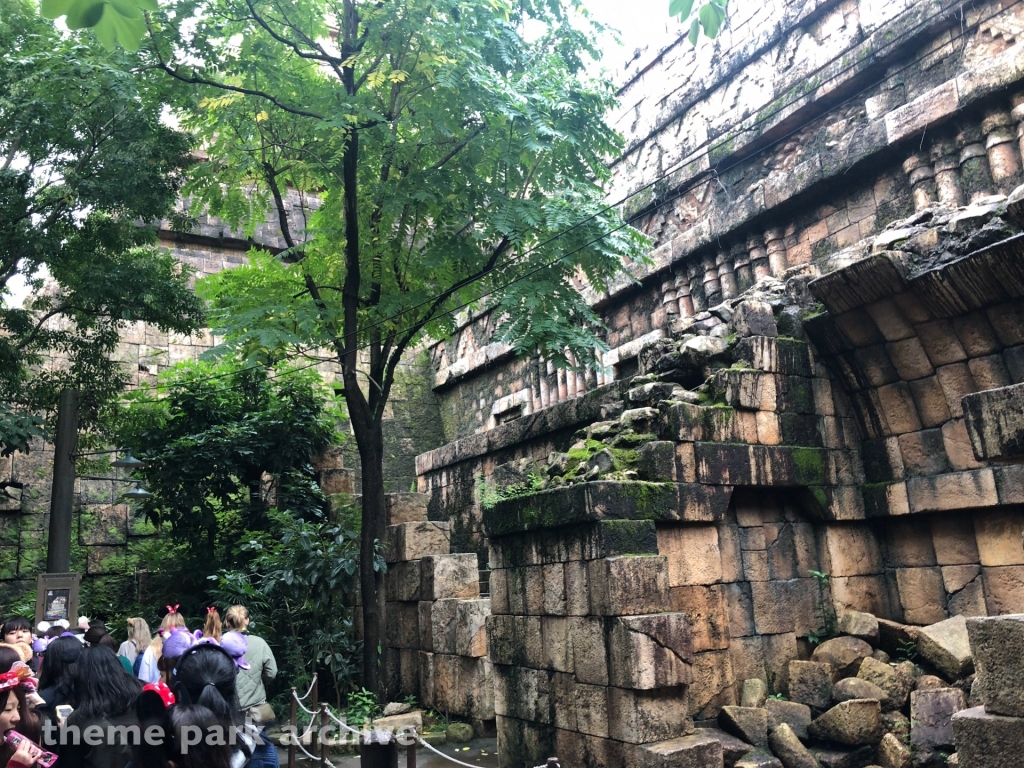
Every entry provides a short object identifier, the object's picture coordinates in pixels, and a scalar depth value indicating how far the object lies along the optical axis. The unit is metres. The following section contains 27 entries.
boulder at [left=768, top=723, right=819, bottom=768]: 6.04
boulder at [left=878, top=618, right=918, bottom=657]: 6.87
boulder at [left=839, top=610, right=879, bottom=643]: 7.11
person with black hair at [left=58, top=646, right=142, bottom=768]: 4.09
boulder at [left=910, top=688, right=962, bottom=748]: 5.94
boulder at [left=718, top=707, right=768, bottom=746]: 6.30
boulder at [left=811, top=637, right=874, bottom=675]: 6.87
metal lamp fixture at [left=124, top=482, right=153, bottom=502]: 10.93
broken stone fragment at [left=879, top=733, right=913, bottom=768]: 5.87
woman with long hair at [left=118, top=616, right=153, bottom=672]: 7.02
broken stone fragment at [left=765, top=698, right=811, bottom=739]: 6.47
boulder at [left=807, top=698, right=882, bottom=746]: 6.16
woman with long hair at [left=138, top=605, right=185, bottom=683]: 6.72
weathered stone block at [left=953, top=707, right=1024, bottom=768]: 3.59
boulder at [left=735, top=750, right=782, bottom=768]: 5.98
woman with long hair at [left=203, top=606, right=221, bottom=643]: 5.96
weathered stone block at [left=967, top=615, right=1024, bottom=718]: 3.62
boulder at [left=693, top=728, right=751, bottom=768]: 6.09
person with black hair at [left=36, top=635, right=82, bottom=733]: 4.46
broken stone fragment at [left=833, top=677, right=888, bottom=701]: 6.38
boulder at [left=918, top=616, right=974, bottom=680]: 6.27
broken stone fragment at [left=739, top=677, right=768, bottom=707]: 6.71
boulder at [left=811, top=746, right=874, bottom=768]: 6.12
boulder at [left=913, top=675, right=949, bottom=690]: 6.32
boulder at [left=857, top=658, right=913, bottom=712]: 6.36
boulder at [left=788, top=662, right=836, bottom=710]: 6.67
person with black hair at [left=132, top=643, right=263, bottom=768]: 3.40
